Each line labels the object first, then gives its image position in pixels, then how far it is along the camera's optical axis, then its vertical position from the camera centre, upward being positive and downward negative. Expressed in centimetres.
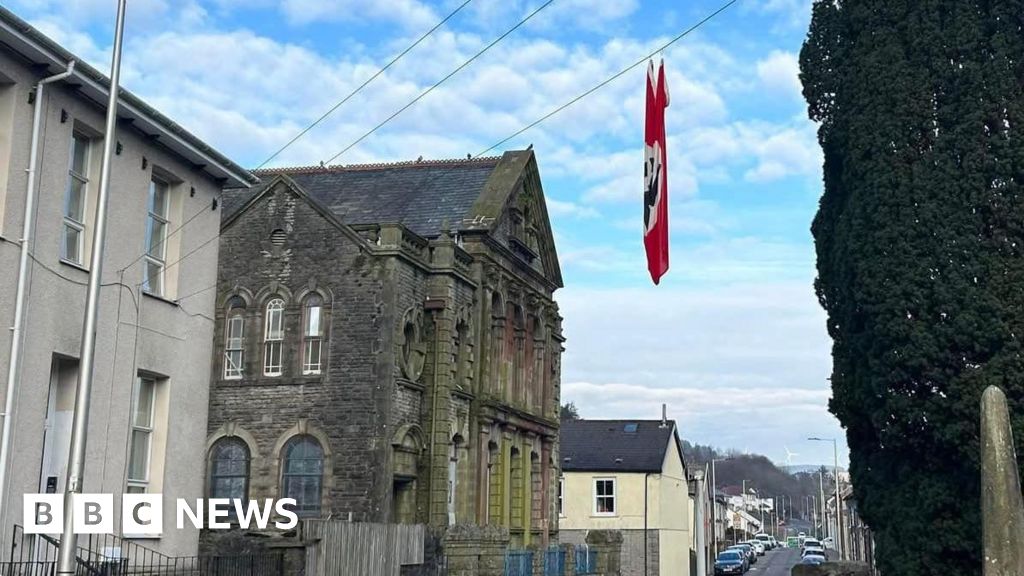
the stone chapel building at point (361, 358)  2816 +429
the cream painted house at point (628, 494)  5394 +185
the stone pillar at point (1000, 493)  1245 +50
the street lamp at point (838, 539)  7288 -11
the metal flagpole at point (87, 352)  1156 +178
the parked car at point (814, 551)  7601 -93
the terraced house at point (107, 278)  1414 +333
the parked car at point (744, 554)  6833 -106
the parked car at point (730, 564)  6216 -150
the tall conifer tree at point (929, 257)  1753 +437
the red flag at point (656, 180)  1595 +479
